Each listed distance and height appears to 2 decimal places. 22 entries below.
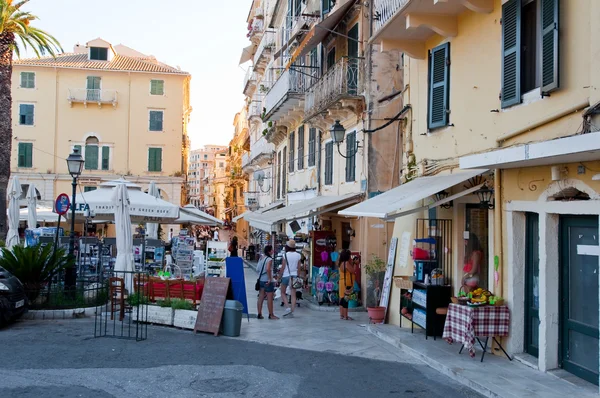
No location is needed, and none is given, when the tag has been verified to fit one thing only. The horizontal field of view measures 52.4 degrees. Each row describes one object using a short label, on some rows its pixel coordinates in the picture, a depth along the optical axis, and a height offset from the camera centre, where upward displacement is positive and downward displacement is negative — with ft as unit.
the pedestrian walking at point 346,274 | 48.96 -3.01
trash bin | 36.99 -5.10
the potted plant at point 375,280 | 50.21 -3.50
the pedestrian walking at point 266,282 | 44.47 -3.35
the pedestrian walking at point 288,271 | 48.80 -2.75
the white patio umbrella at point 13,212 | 62.88 +2.17
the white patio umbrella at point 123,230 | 46.73 +0.33
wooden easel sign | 37.17 -4.23
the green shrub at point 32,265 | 42.65 -2.27
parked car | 36.78 -4.05
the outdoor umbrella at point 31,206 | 69.24 +3.09
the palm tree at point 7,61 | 65.41 +18.55
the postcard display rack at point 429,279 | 34.83 -2.52
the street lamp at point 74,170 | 46.25 +4.94
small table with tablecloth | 29.04 -4.08
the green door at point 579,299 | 24.88 -2.50
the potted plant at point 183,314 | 38.65 -5.03
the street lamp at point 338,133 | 49.60 +8.51
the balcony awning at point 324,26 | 55.26 +20.25
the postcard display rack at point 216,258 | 59.47 -2.24
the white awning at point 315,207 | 54.20 +2.81
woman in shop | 33.24 -1.39
